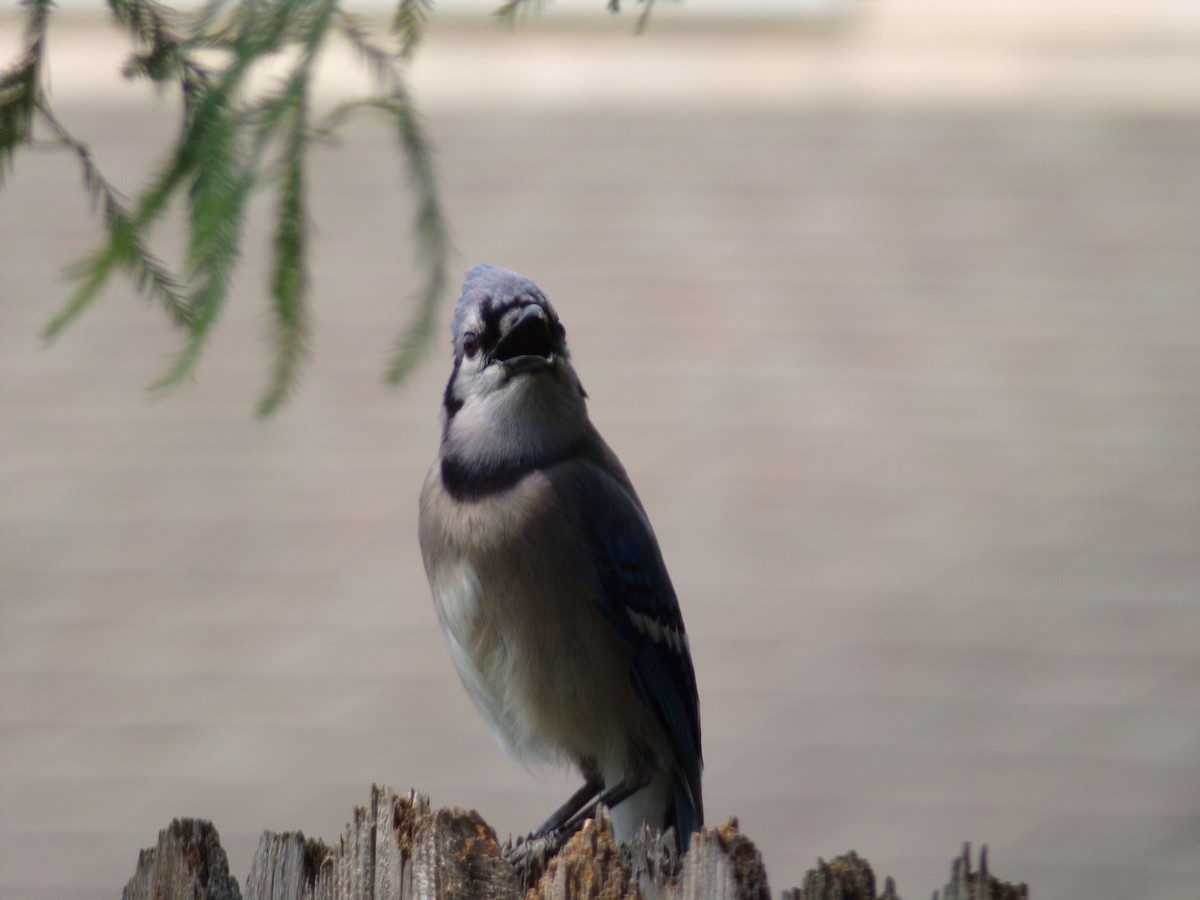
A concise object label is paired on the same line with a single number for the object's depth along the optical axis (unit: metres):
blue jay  5.54
